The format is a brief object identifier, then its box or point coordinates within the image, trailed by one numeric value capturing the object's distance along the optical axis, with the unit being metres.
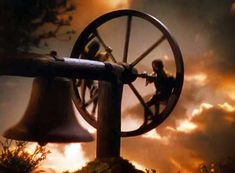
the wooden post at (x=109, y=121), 3.33
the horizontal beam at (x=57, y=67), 2.85
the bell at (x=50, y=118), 2.45
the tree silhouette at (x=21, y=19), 3.77
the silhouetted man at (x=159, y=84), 3.71
